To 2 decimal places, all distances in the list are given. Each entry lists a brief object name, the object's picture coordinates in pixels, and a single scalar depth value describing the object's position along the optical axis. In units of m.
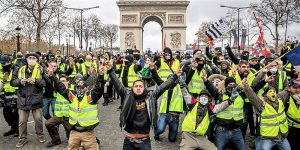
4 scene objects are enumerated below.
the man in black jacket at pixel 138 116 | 3.77
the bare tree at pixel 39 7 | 20.74
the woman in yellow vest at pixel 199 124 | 4.27
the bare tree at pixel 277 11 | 21.97
